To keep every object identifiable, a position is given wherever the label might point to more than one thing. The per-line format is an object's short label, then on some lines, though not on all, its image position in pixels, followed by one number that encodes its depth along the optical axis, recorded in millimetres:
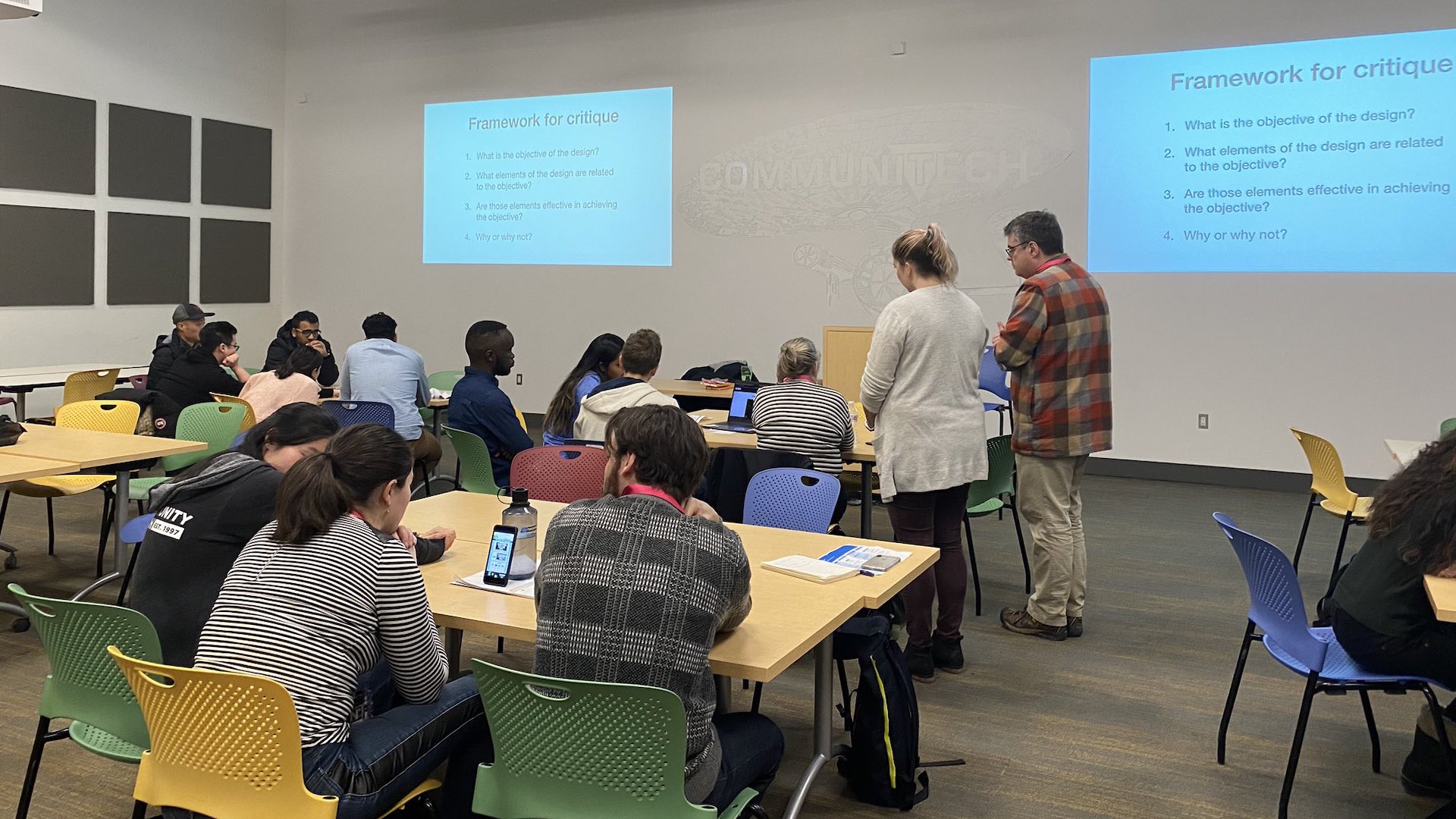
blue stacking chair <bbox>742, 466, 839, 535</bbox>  3740
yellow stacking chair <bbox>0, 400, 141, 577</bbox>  5312
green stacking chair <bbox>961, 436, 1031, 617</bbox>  4871
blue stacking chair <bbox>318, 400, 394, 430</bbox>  5867
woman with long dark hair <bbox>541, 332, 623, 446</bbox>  5152
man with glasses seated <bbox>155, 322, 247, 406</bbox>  6383
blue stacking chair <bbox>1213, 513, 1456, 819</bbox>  2877
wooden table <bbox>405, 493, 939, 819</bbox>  2359
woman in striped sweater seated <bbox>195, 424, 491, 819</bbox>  2137
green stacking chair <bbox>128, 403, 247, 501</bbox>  5098
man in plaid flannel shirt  4332
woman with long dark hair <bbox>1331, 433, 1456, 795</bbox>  2725
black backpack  3053
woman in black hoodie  2578
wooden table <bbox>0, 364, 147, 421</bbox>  7254
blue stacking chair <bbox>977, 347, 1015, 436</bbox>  7660
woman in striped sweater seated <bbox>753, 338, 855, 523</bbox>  4438
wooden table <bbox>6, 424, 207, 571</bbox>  4348
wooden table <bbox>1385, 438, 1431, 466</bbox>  4703
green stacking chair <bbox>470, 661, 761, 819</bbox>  1957
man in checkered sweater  2127
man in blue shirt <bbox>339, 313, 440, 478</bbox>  6035
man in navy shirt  5164
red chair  4086
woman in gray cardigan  3904
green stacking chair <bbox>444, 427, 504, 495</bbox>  5066
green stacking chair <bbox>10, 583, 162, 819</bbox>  2287
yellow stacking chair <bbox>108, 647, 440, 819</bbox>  1994
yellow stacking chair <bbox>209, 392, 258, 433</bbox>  5285
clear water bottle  2820
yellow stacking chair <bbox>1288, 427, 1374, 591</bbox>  4832
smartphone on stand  2781
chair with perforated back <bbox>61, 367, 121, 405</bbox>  6832
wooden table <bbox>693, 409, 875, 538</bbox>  4715
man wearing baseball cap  7004
